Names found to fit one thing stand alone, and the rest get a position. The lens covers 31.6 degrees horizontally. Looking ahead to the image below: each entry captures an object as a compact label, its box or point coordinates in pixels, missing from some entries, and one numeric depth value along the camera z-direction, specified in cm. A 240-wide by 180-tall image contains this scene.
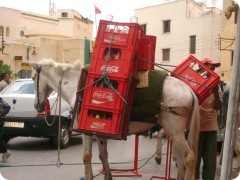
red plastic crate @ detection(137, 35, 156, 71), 543
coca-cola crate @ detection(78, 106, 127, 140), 511
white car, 991
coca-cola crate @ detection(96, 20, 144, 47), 520
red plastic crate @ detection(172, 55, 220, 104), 559
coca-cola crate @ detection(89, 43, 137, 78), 511
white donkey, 527
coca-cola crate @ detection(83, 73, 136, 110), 511
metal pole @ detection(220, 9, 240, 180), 295
